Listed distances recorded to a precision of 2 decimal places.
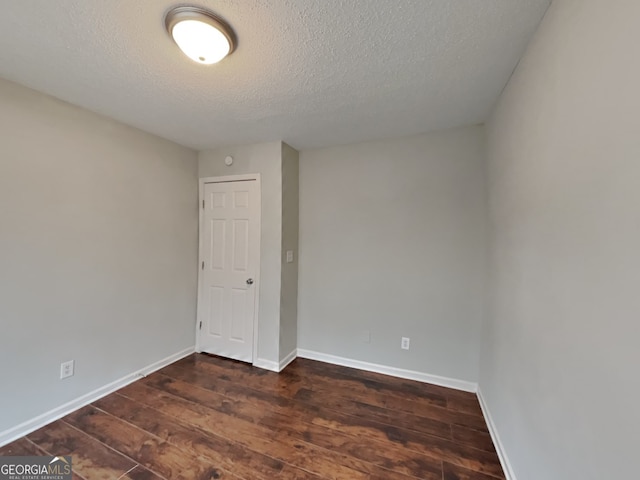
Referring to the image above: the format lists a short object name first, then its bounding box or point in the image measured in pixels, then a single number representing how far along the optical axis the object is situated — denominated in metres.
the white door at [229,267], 2.86
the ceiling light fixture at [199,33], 1.15
